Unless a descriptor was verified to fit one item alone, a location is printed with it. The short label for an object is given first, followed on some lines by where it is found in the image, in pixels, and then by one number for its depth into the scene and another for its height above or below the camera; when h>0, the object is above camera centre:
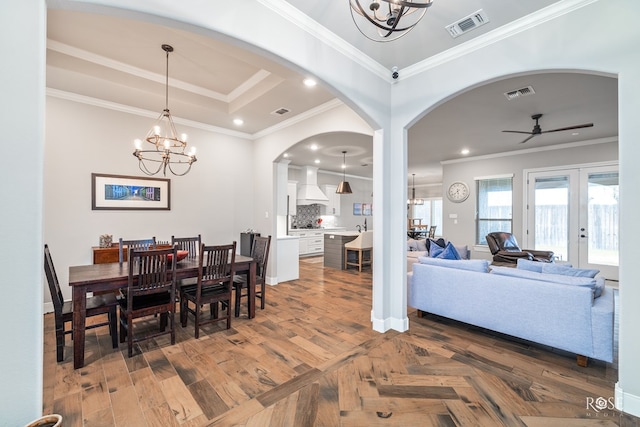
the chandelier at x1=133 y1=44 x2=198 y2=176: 4.54 +0.95
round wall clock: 7.80 +0.66
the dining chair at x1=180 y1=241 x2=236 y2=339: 2.99 -0.78
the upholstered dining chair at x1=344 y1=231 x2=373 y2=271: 6.47 -0.85
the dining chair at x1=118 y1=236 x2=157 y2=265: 3.31 -0.40
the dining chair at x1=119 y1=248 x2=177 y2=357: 2.57 -0.72
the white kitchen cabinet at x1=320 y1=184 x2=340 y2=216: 9.86 +0.49
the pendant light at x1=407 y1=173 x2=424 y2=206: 12.00 +0.65
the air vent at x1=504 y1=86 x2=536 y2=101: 3.59 +1.61
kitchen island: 6.79 -0.81
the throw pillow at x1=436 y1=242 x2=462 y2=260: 3.95 -0.55
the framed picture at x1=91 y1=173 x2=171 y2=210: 4.14 +0.34
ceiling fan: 4.54 +1.41
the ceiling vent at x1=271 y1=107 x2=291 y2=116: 4.36 +1.64
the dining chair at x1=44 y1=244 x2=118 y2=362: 2.38 -0.88
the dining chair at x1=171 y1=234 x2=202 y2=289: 3.89 -0.45
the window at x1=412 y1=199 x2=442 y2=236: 13.20 +0.14
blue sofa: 2.41 -0.87
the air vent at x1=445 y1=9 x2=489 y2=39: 2.35 +1.67
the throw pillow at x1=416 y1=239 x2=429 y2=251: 5.59 -0.60
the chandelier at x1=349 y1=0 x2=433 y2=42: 1.54 +1.69
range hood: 8.68 +0.81
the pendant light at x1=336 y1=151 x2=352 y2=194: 7.60 +0.73
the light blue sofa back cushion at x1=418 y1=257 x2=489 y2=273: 3.15 -0.57
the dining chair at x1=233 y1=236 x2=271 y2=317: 3.57 -0.80
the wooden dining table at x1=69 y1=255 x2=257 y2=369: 2.39 -0.62
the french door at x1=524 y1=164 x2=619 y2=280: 5.74 +0.01
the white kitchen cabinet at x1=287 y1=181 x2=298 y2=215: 8.49 +0.57
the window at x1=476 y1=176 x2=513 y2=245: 7.14 +0.24
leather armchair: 5.17 -0.71
